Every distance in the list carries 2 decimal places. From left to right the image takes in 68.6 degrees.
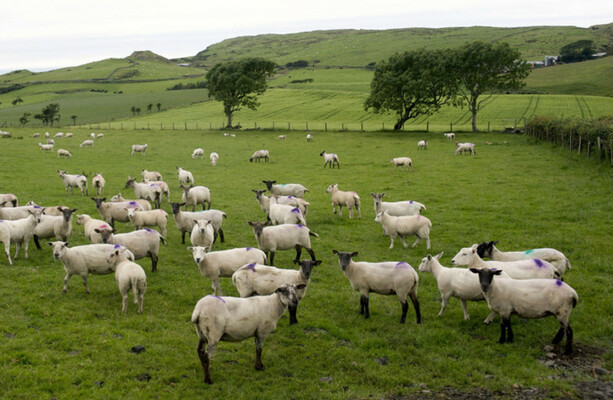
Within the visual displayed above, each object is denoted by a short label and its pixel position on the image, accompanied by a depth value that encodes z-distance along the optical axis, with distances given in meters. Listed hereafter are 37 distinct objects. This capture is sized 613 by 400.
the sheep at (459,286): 10.51
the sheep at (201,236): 14.61
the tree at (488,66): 55.28
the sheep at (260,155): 40.40
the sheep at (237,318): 8.13
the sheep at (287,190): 22.91
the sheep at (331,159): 36.26
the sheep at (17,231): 14.07
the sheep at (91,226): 14.69
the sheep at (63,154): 40.41
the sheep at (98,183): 25.23
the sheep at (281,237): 14.05
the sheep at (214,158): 37.53
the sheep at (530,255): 12.02
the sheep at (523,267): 10.84
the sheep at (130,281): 10.91
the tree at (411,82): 57.12
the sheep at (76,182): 25.47
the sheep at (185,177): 27.44
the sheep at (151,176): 26.77
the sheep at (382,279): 10.52
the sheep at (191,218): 16.67
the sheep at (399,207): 18.64
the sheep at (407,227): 16.02
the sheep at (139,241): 13.53
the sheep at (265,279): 10.51
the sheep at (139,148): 43.34
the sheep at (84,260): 11.97
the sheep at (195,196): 21.23
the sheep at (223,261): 11.86
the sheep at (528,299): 9.12
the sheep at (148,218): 16.97
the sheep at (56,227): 15.53
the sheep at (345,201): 20.59
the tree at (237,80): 66.62
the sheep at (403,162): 33.47
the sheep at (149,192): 22.30
